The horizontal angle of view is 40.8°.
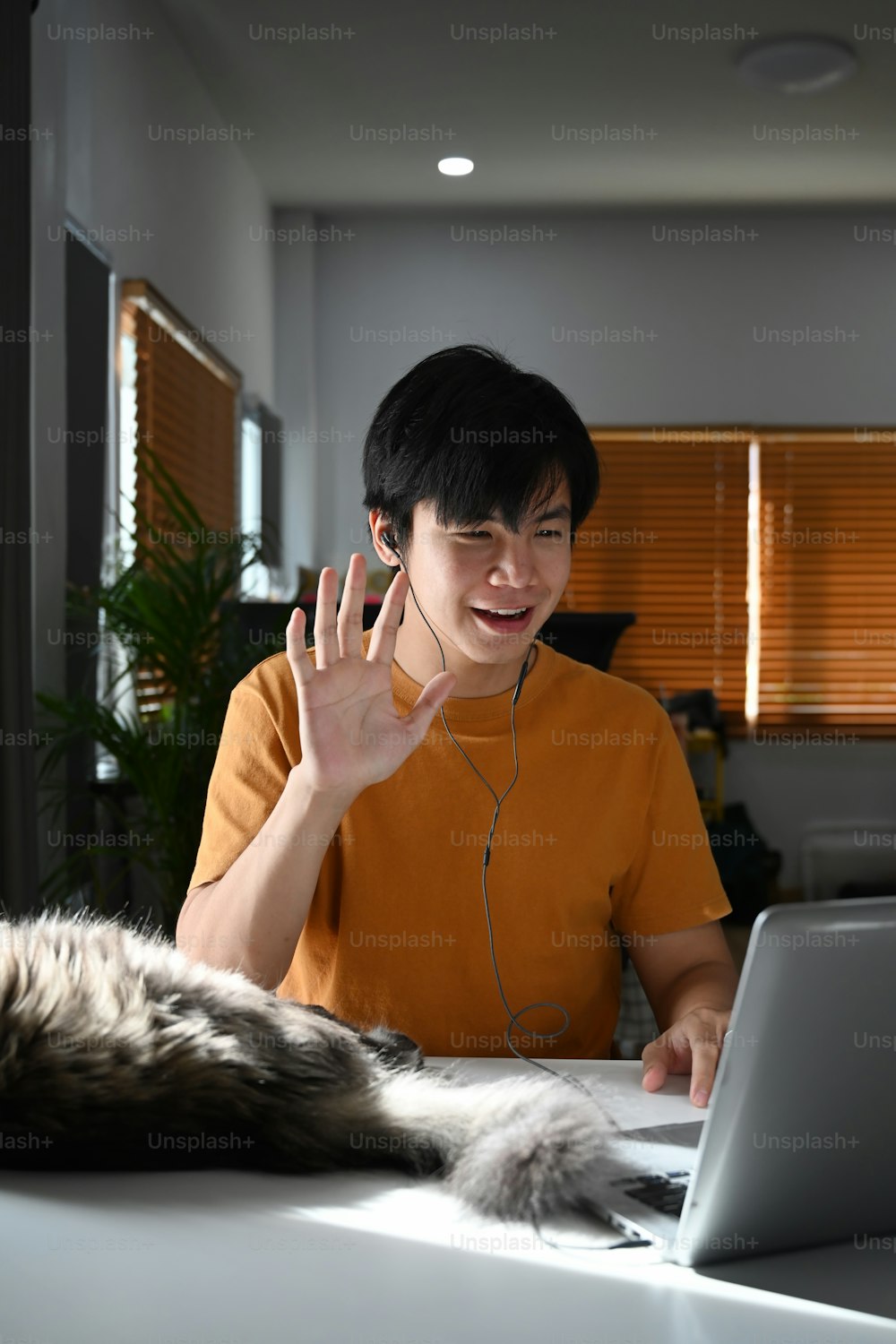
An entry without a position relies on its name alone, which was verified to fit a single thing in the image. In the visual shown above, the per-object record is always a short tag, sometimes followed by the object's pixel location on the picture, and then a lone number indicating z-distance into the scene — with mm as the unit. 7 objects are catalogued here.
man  1329
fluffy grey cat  747
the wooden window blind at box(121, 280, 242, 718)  3420
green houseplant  2576
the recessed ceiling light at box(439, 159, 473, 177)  4977
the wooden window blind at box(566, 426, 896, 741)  5824
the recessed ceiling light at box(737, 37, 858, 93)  4008
